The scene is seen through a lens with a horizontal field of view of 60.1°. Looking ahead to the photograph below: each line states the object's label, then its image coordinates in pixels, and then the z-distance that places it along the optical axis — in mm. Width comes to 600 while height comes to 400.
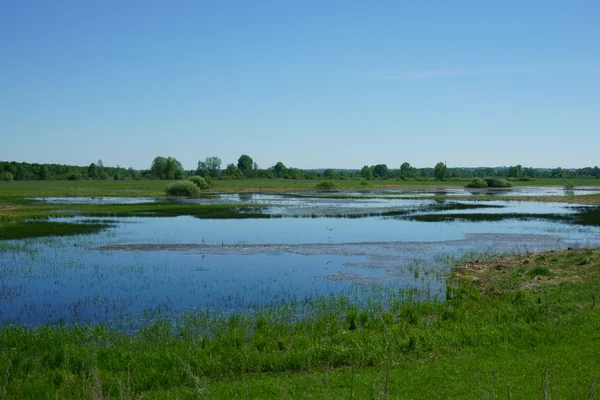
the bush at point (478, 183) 137125
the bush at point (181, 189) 87750
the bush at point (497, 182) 136625
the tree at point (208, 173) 188812
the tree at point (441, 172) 195125
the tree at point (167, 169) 183125
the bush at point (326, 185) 119462
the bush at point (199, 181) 107112
